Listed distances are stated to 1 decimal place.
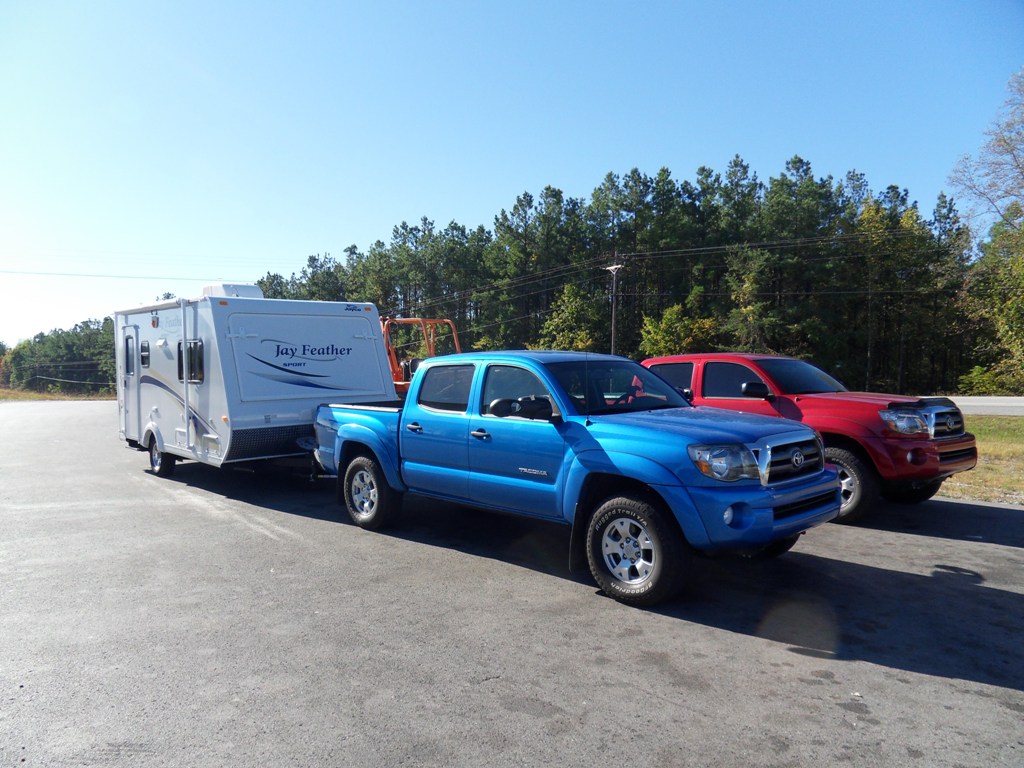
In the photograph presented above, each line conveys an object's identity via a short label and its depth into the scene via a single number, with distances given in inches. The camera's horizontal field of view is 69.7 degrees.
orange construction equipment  661.9
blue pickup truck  199.8
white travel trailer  386.9
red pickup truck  304.2
